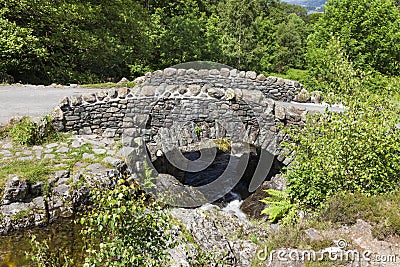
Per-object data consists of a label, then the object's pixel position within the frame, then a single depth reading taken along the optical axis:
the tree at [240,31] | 25.58
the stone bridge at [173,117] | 8.21
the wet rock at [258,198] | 9.52
